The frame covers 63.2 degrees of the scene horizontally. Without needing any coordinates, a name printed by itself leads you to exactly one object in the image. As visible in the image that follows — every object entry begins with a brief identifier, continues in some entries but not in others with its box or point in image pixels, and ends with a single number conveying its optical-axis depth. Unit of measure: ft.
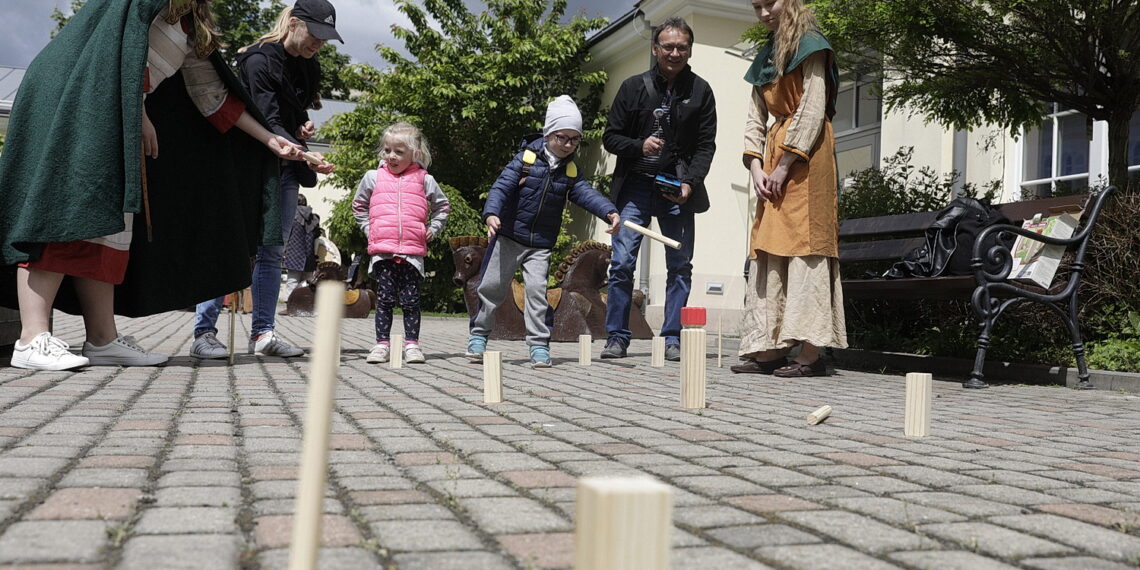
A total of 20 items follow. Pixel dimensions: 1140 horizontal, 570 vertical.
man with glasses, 22.40
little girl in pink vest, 20.11
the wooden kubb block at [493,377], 12.66
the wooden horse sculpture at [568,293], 32.17
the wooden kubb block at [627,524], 3.16
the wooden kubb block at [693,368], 12.57
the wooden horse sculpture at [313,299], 48.37
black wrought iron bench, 18.69
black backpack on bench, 20.83
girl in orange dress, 18.70
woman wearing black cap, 19.19
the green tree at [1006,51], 20.58
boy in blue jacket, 20.22
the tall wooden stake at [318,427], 3.12
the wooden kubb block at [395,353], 18.89
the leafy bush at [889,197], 27.45
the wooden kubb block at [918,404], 10.88
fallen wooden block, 11.89
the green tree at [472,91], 61.16
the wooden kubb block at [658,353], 20.80
